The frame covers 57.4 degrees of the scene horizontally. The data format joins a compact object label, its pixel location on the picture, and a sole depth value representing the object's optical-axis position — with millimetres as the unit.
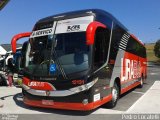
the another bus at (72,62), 4128
